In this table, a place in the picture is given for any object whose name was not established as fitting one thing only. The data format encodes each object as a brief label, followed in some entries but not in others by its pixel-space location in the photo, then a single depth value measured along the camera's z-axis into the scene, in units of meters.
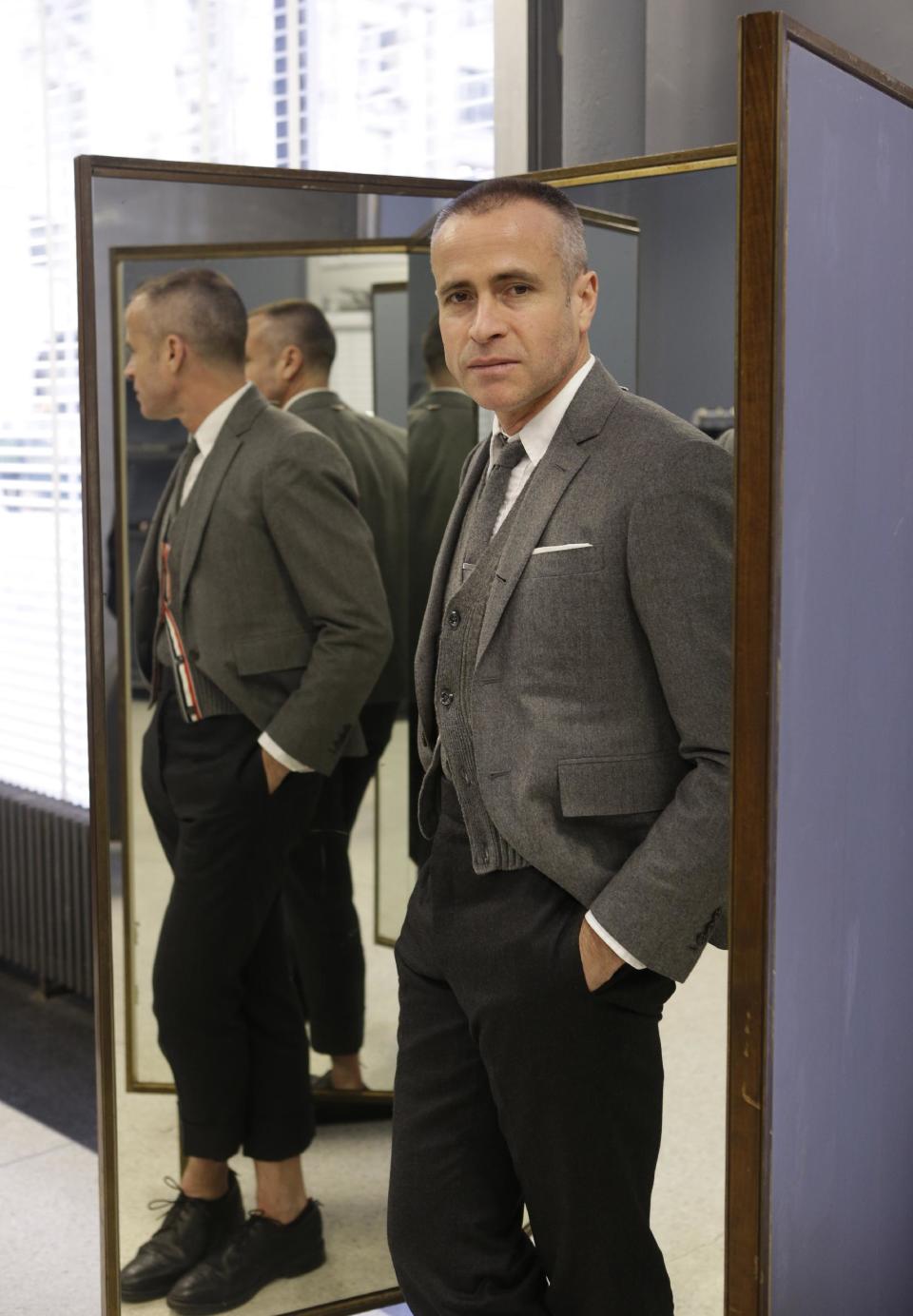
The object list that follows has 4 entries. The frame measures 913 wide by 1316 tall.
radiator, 4.09
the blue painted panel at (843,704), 1.44
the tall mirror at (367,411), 2.10
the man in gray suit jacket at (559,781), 1.67
